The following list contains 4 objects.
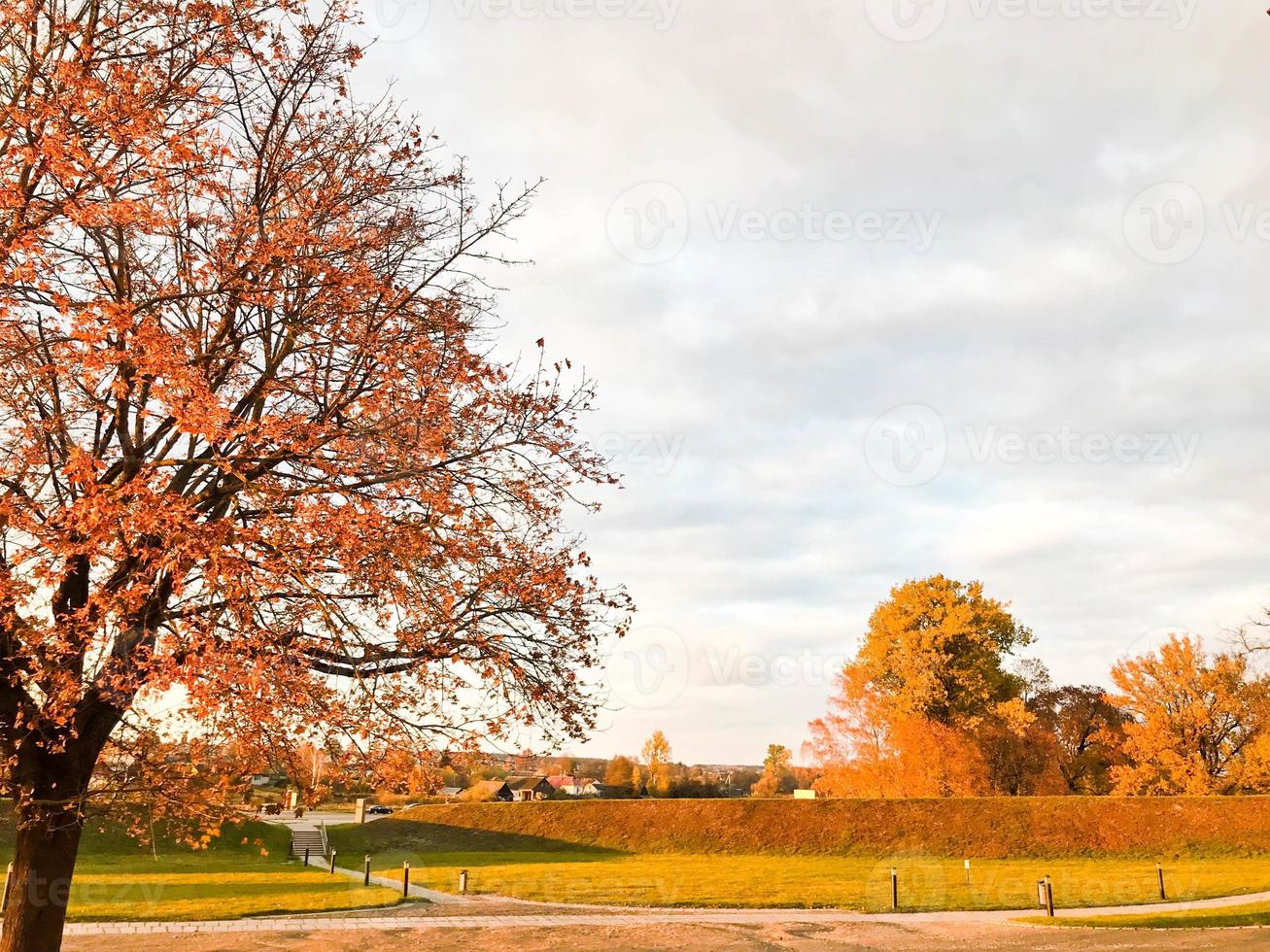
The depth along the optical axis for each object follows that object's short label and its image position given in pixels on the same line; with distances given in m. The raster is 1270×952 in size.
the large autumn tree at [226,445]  7.33
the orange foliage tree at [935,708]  43.53
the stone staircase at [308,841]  39.34
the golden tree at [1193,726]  42.25
